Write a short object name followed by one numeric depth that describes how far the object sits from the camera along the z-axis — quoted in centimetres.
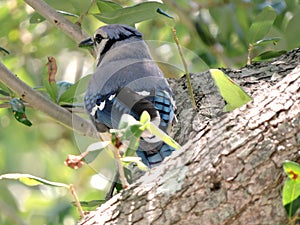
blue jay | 481
